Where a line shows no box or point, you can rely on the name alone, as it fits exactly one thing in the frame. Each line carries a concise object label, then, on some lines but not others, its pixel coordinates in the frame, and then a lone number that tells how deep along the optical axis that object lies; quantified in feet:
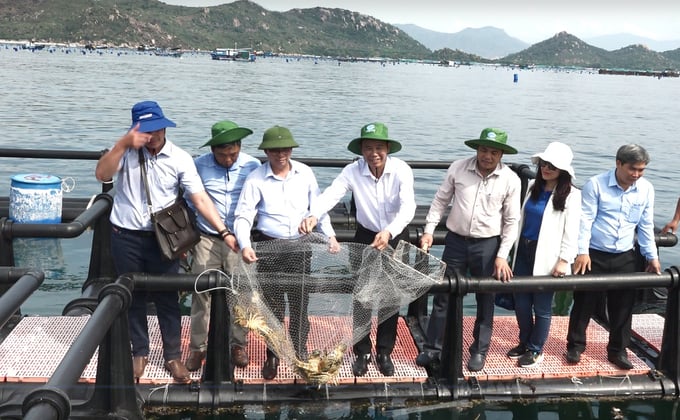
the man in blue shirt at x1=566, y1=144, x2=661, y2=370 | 15.16
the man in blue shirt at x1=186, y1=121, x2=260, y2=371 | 14.99
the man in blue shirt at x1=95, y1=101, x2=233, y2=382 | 13.52
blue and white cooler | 18.30
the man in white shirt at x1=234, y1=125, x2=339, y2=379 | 13.93
